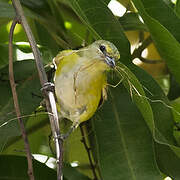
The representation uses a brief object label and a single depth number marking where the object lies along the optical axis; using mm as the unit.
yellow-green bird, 2918
